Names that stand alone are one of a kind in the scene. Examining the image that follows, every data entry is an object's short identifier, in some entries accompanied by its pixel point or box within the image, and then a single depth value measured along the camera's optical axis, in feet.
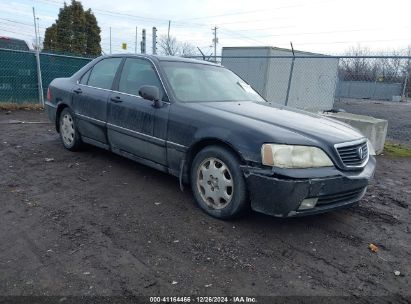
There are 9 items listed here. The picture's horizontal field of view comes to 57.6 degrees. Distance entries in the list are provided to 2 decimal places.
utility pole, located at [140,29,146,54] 53.57
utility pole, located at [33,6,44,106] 38.53
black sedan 10.90
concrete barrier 23.52
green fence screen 37.35
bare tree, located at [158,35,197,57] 116.47
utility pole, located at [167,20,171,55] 116.47
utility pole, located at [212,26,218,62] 158.45
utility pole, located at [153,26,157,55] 47.97
